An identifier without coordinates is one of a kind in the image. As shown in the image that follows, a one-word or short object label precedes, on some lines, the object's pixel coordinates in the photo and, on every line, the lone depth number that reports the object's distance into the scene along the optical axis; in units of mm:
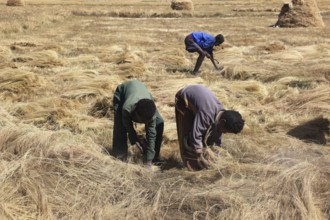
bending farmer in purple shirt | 4074
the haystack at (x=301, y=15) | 21312
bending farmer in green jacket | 4508
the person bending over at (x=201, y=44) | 9633
